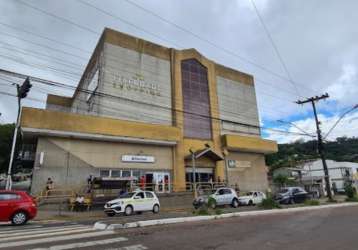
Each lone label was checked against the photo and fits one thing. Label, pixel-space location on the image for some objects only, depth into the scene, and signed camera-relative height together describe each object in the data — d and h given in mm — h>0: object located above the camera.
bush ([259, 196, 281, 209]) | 20469 -571
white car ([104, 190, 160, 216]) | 18453 -223
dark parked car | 29650 -65
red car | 13648 -156
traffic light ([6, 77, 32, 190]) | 17950 +6733
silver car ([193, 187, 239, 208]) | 23845 -66
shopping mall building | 24906 +7273
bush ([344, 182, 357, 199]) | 32381 +114
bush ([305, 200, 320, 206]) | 25250 -755
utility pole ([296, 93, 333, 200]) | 30906 +6171
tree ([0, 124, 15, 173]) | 42375 +8644
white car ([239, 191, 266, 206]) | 28188 -178
